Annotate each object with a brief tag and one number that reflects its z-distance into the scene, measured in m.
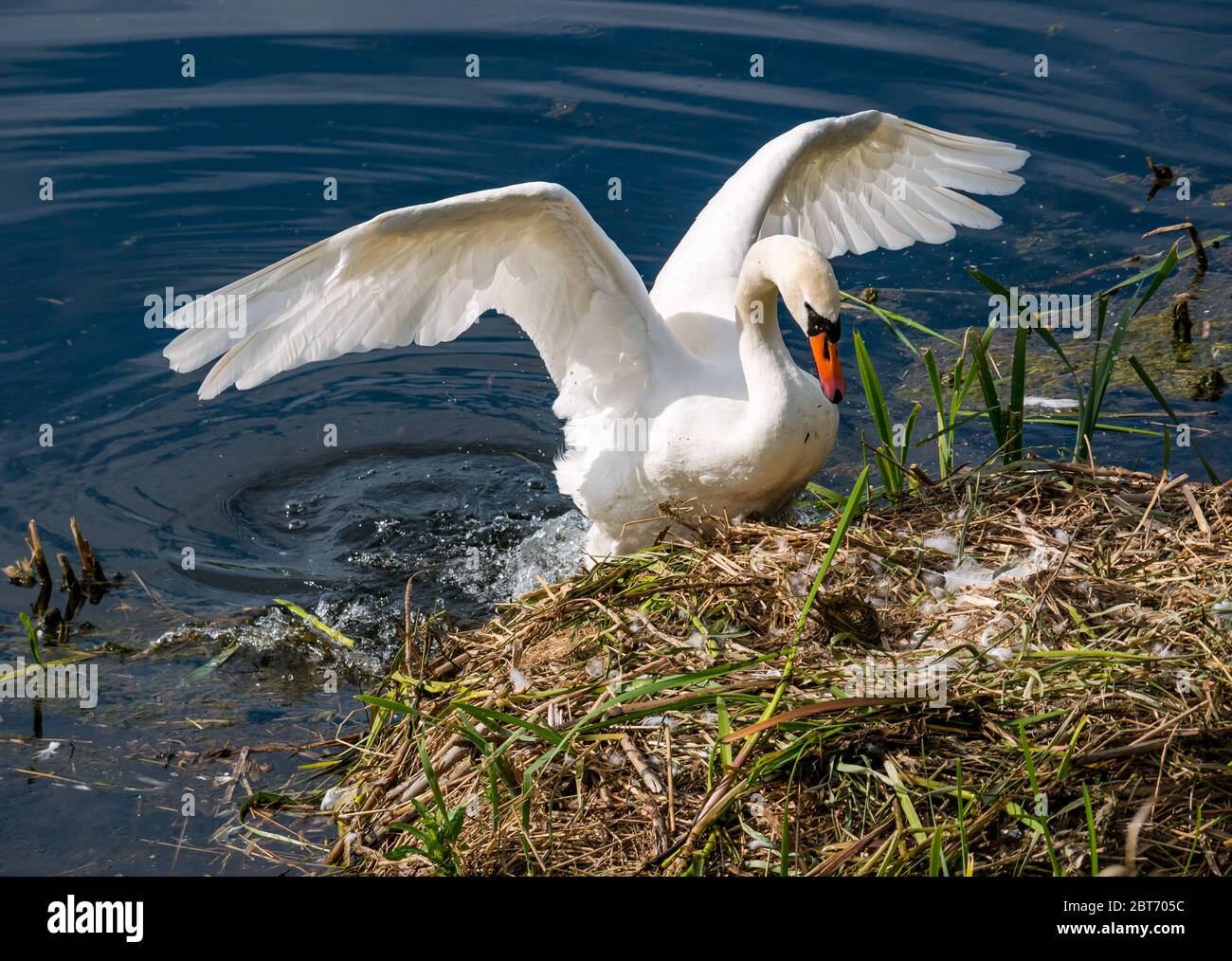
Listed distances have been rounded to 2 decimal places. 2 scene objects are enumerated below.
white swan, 5.64
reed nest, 3.95
